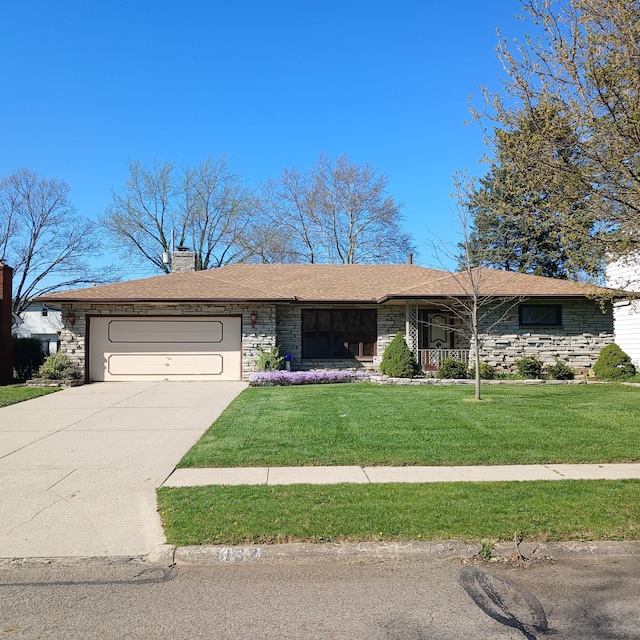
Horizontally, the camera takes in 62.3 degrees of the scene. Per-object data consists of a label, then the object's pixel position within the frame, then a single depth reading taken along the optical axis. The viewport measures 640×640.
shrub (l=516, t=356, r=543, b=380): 16.23
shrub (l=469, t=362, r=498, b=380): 16.17
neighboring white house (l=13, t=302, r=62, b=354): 39.06
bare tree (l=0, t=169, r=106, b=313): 35.25
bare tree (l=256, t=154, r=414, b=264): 34.94
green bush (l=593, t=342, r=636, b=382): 15.62
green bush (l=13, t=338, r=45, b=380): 18.08
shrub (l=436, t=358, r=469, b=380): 15.97
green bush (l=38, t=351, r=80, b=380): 16.05
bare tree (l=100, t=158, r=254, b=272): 35.75
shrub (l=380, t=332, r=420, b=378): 15.97
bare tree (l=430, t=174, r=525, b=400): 16.14
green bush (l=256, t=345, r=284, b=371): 16.61
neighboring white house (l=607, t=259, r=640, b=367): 16.22
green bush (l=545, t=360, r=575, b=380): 16.06
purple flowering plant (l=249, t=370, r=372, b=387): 15.27
